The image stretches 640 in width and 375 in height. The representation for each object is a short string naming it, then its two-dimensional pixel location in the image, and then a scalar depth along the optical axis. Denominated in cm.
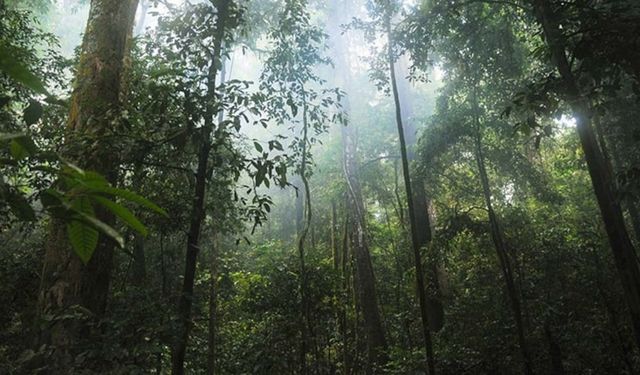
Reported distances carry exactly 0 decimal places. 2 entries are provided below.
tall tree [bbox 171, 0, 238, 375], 303
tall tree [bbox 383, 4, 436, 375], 416
